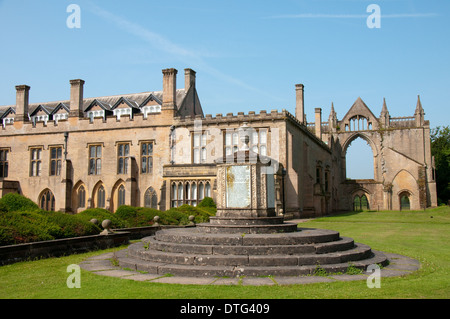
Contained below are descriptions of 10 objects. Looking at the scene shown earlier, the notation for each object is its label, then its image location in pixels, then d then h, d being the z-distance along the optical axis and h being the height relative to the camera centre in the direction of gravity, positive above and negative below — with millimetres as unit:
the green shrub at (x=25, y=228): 11312 -1082
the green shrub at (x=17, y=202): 17234 -434
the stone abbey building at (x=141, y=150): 30891 +3636
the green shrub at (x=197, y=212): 22484 -1240
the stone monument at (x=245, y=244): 8688 -1290
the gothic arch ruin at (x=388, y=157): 52688 +4550
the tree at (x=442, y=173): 59094 +2464
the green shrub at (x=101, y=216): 16675 -1022
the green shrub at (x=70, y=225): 13516 -1143
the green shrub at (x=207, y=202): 27739 -797
